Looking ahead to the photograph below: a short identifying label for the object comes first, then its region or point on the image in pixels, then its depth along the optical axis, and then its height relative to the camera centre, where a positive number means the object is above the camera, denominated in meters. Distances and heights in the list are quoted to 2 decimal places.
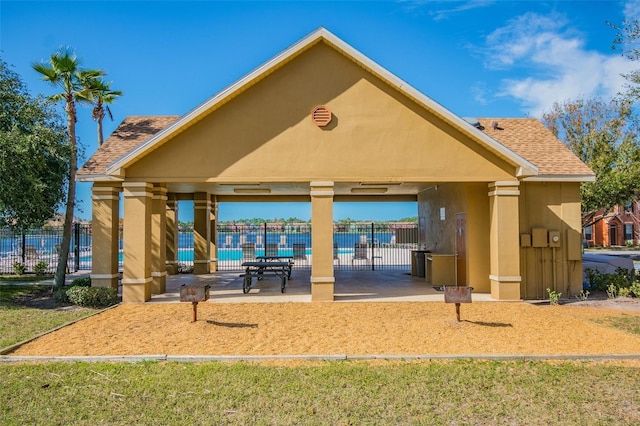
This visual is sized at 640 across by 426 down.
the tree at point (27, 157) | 12.52 +2.26
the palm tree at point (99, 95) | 15.44 +6.04
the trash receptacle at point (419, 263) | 17.75 -1.25
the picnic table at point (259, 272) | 14.07 -1.30
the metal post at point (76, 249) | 20.92 -0.74
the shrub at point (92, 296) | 12.01 -1.69
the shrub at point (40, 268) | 20.41 -1.56
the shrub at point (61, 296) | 12.60 -1.77
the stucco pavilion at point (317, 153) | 12.05 +2.16
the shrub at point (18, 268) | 19.93 -1.53
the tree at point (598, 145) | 25.80 +6.19
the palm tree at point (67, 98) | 14.02 +4.46
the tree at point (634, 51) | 14.41 +5.84
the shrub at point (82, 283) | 12.95 -1.43
